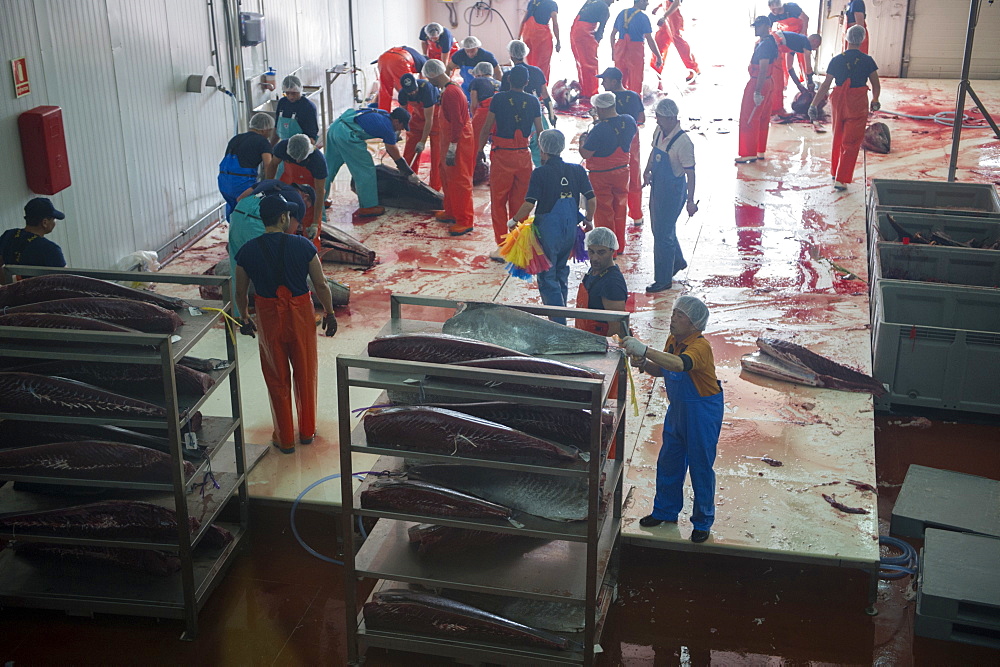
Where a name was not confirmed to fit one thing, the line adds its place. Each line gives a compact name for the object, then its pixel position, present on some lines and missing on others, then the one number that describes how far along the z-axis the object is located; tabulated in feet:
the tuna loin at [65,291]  18.03
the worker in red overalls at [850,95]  38.73
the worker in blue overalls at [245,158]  29.76
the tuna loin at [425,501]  15.43
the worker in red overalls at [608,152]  31.22
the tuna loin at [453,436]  14.80
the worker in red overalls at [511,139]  32.81
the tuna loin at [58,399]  16.63
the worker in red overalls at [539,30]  53.62
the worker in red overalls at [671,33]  58.85
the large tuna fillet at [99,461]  17.01
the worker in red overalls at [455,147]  36.78
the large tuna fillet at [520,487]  15.56
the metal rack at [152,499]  16.30
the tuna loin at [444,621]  16.05
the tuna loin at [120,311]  17.39
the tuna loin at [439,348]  15.85
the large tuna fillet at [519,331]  16.47
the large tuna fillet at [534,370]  14.97
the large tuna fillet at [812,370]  25.16
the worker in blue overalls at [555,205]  27.04
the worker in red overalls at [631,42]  51.37
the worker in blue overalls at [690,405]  17.49
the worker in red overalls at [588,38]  54.65
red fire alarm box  25.57
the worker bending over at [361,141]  37.17
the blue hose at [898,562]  19.45
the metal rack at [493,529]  14.76
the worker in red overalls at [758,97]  42.75
